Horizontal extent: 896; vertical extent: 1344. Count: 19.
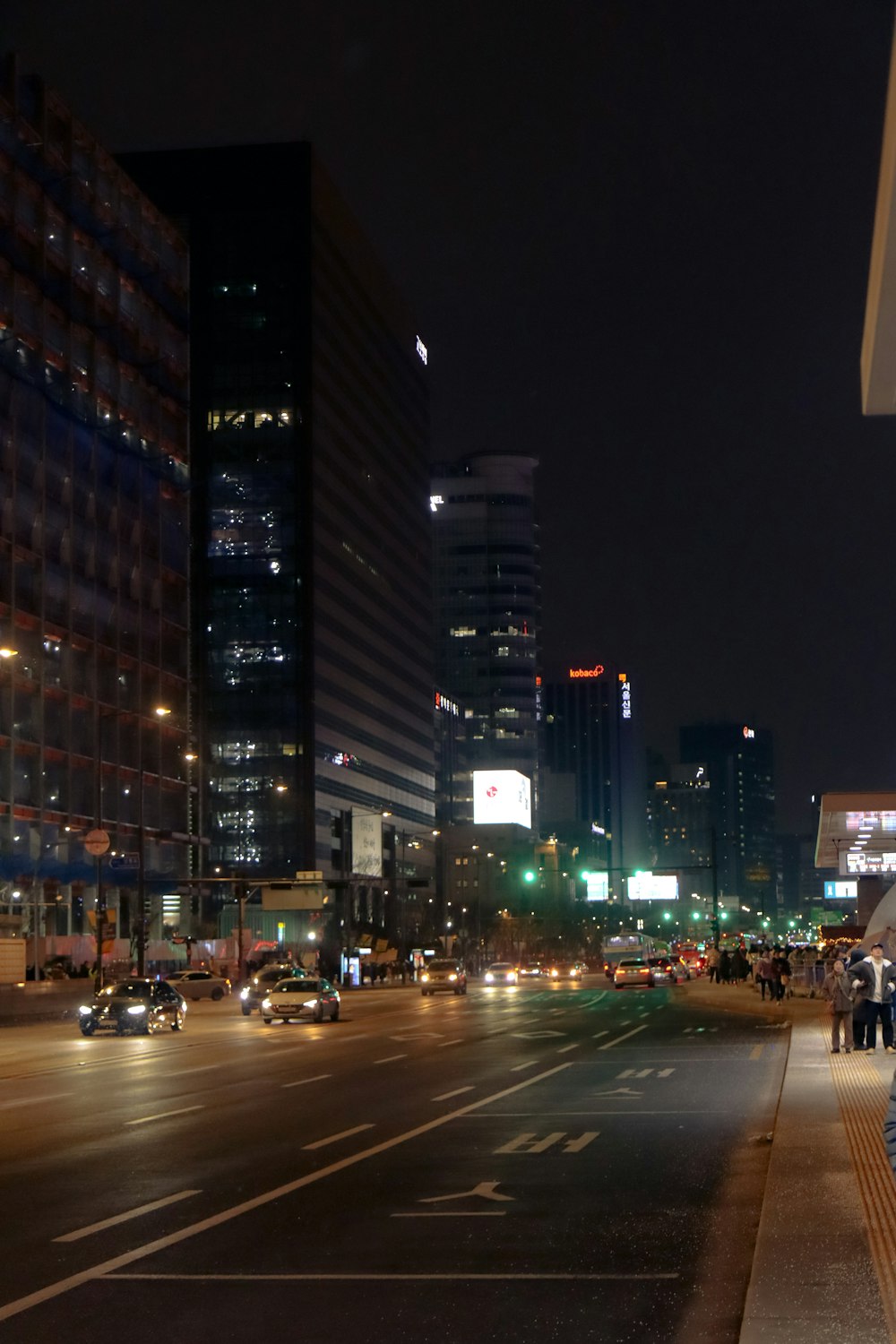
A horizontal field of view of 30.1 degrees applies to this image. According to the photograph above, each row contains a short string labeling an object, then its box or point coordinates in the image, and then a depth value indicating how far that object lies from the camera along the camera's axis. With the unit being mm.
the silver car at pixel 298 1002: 48844
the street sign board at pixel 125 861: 60094
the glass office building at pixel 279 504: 129375
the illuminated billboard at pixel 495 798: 195750
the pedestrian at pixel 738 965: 78188
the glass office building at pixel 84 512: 76938
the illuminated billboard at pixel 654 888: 150000
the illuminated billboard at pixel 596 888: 157250
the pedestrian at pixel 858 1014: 25781
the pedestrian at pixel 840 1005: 26816
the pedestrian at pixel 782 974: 52031
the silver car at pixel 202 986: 73312
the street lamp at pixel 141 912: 60203
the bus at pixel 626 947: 100625
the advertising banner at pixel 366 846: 134875
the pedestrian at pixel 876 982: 24641
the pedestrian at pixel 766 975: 53812
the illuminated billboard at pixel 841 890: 123000
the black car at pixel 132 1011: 44375
